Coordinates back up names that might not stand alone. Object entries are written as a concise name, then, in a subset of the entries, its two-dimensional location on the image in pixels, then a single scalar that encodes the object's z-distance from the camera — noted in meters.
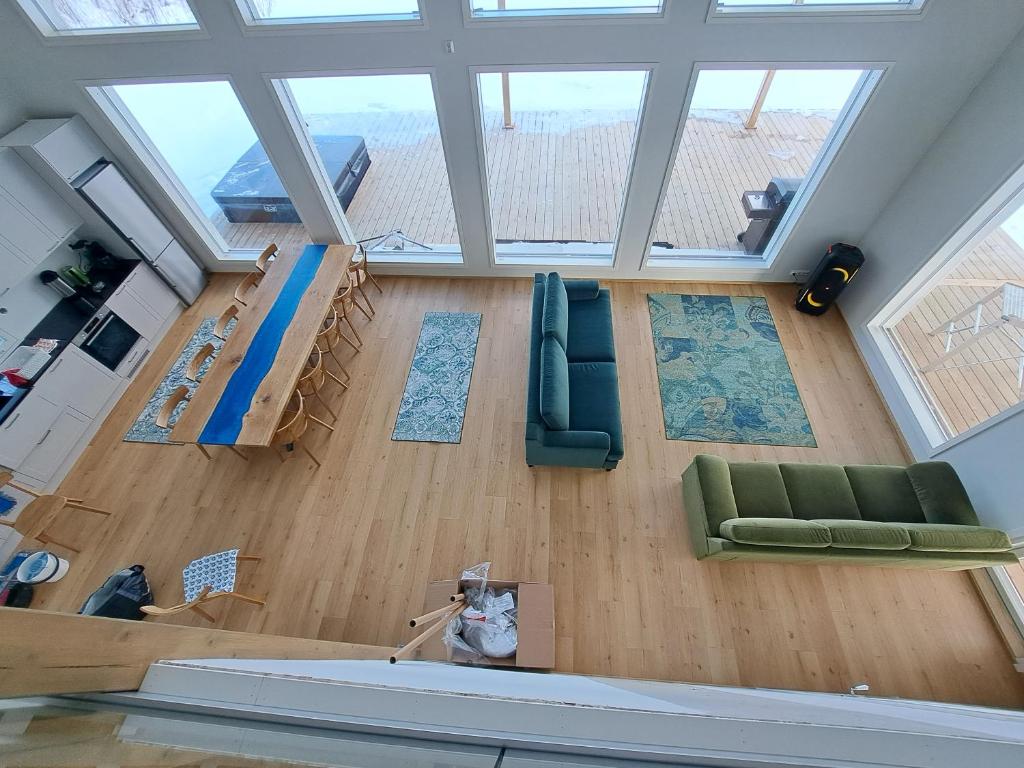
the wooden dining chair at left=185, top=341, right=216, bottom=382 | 3.40
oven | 3.86
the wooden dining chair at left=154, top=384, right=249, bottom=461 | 3.14
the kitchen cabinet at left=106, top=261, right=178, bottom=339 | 4.15
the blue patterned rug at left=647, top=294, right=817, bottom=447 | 3.85
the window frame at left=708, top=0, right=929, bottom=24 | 2.94
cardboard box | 2.66
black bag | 2.95
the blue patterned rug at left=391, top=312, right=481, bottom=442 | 3.93
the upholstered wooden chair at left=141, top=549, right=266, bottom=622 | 3.02
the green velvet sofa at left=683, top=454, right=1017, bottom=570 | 2.58
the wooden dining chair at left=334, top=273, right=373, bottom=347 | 4.10
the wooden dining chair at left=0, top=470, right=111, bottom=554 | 3.13
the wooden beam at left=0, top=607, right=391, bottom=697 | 0.83
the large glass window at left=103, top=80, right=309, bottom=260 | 3.90
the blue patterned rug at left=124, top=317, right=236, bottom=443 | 3.99
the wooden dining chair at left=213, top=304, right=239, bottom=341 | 3.67
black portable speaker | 4.13
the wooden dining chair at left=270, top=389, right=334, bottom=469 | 3.39
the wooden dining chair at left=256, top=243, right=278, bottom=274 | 4.26
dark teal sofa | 3.17
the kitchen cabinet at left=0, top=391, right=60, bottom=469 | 3.26
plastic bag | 2.70
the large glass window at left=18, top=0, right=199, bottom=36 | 3.26
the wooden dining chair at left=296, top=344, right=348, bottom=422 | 3.51
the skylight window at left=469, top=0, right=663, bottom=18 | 3.04
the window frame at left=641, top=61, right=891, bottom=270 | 3.23
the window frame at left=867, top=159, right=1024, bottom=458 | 3.09
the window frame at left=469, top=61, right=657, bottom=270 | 3.30
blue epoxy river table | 3.20
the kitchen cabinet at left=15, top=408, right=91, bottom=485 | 3.48
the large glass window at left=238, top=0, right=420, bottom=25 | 3.13
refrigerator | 3.91
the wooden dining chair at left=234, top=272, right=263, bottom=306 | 4.01
